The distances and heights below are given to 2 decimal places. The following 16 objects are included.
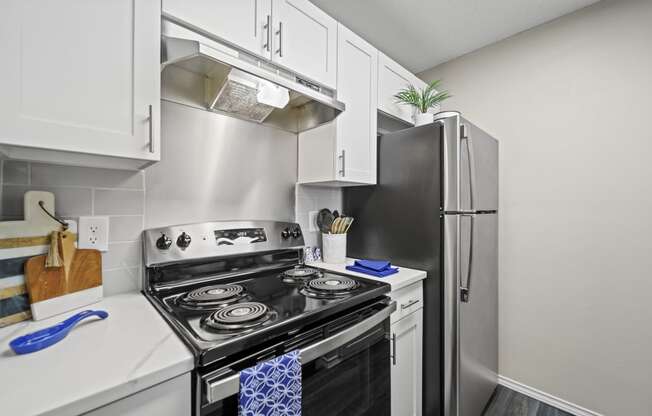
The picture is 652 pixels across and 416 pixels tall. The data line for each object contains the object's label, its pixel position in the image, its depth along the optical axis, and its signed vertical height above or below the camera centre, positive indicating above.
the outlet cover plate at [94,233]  1.05 -0.10
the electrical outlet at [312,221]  1.88 -0.09
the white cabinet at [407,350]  1.35 -0.75
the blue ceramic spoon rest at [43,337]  0.67 -0.34
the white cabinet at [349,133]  1.61 +0.47
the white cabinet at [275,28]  1.05 +0.81
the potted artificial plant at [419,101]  1.90 +0.80
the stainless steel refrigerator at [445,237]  1.47 -0.17
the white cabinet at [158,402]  0.58 -0.44
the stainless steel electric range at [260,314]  0.73 -0.37
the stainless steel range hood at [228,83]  0.99 +0.55
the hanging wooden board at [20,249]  0.83 -0.13
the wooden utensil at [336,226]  1.79 -0.12
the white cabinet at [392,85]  1.88 +0.89
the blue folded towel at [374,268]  1.49 -0.34
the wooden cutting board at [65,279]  0.87 -0.25
